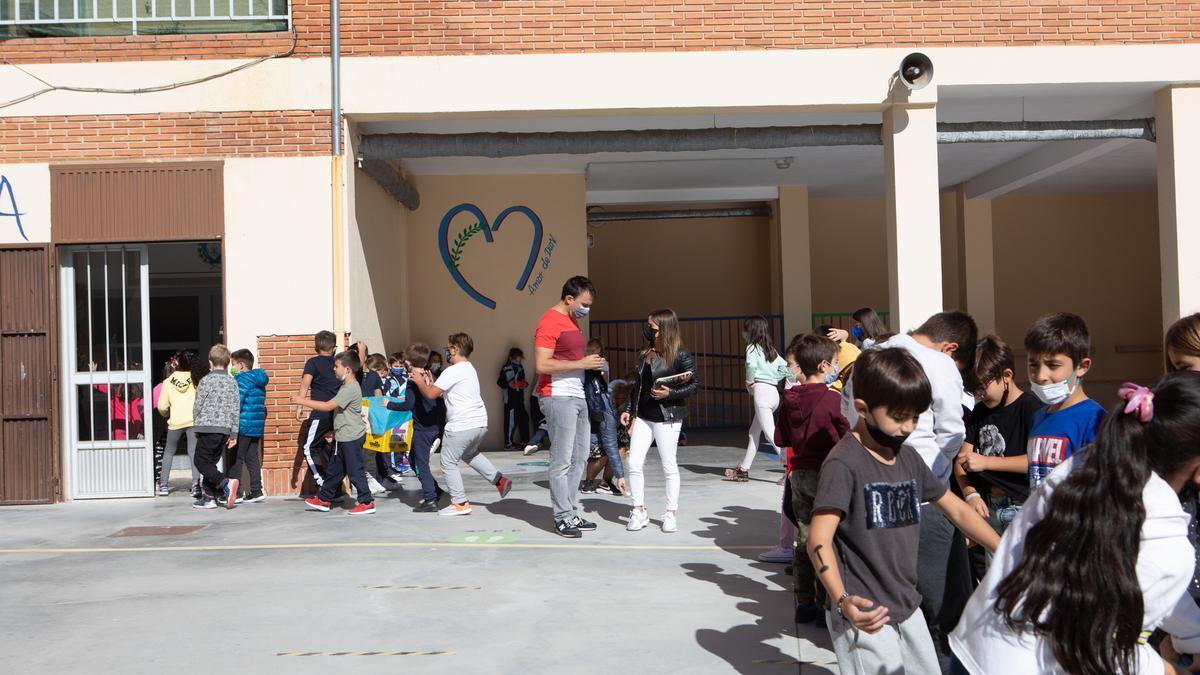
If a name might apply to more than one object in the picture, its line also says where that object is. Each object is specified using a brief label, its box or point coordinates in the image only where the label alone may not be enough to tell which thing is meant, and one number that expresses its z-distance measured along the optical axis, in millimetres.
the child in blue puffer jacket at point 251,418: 9789
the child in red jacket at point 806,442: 5266
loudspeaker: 10188
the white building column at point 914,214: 10523
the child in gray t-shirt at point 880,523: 3236
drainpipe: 10234
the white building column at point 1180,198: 10594
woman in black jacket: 7969
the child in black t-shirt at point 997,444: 4469
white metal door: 10367
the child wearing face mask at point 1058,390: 3893
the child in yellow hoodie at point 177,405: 10297
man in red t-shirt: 7816
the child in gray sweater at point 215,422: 9555
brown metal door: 10117
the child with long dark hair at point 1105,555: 2201
